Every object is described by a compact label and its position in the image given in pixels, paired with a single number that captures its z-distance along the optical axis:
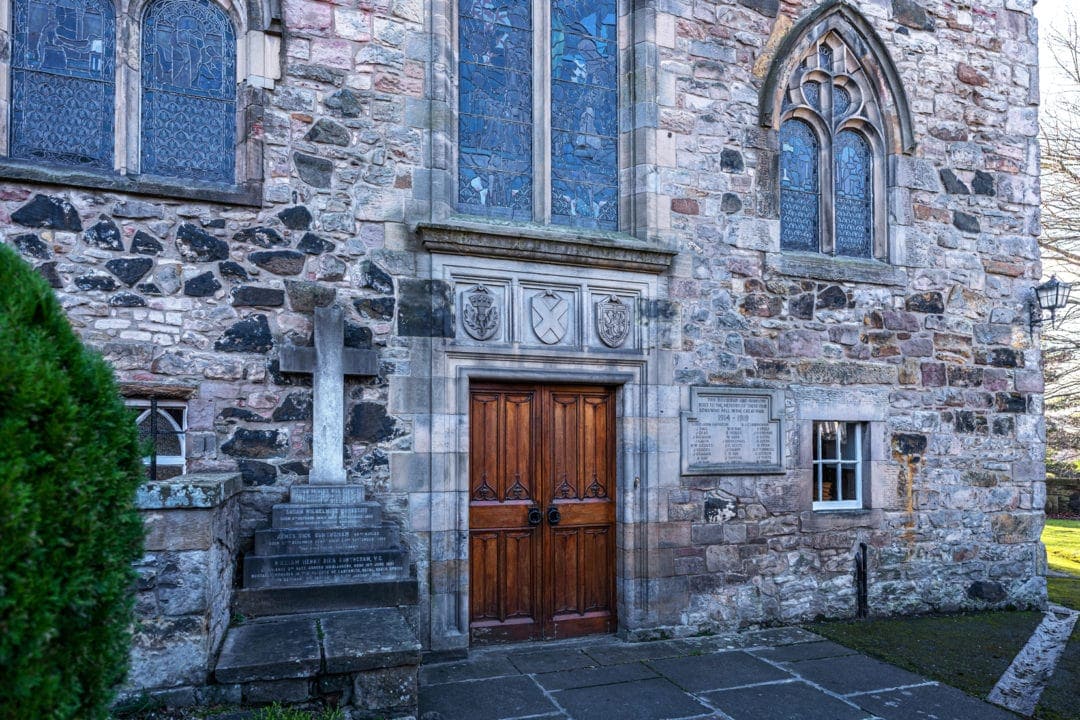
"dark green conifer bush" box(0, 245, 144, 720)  1.77
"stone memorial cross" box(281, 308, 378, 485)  5.10
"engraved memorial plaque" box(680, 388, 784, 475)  6.17
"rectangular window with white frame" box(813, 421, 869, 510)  6.85
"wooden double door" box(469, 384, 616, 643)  5.75
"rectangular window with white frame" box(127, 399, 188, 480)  4.87
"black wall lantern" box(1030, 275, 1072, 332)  7.32
